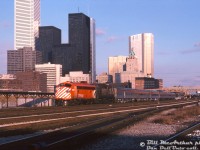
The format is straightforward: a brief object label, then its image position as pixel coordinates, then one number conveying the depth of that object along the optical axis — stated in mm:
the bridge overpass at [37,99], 77088
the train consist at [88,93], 57000
